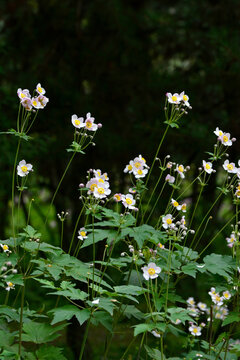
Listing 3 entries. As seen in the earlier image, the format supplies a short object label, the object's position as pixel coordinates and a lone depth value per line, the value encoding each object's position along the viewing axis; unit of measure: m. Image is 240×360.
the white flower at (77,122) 4.52
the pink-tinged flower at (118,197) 4.34
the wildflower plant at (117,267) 4.03
